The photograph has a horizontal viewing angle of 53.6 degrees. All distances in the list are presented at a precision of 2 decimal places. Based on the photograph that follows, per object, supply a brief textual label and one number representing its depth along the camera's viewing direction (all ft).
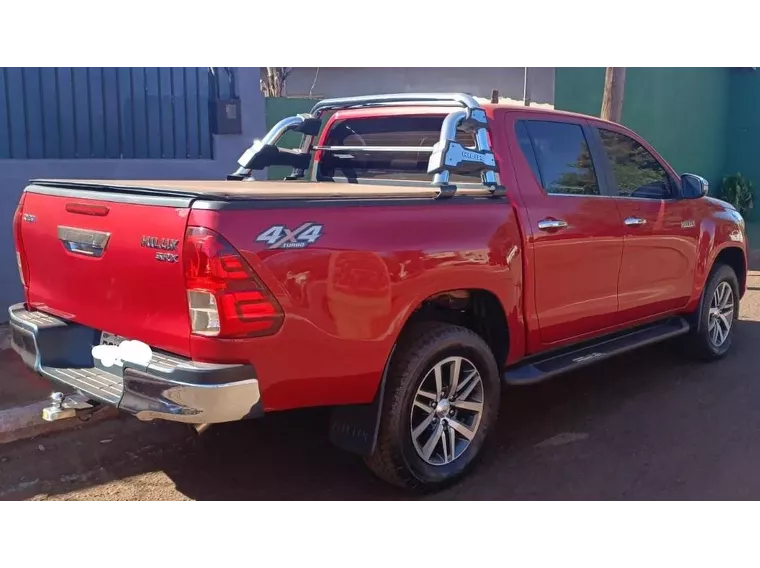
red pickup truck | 10.37
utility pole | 35.19
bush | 49.26
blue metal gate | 23.34
